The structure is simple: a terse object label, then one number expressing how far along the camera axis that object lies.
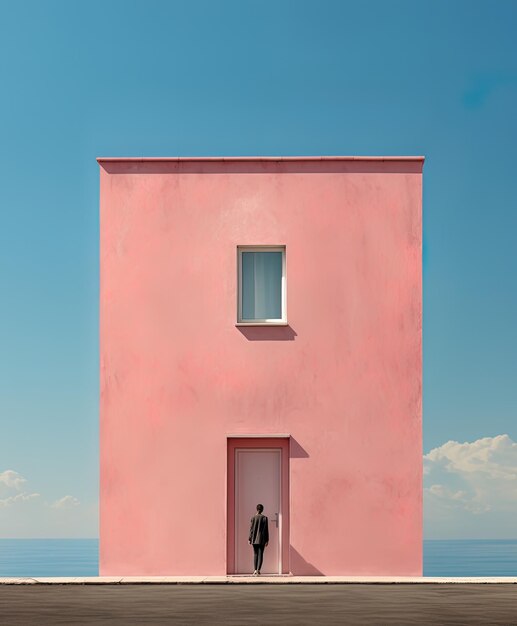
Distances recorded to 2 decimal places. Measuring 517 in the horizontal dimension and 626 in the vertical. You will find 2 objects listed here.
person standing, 25.72
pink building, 26.20
